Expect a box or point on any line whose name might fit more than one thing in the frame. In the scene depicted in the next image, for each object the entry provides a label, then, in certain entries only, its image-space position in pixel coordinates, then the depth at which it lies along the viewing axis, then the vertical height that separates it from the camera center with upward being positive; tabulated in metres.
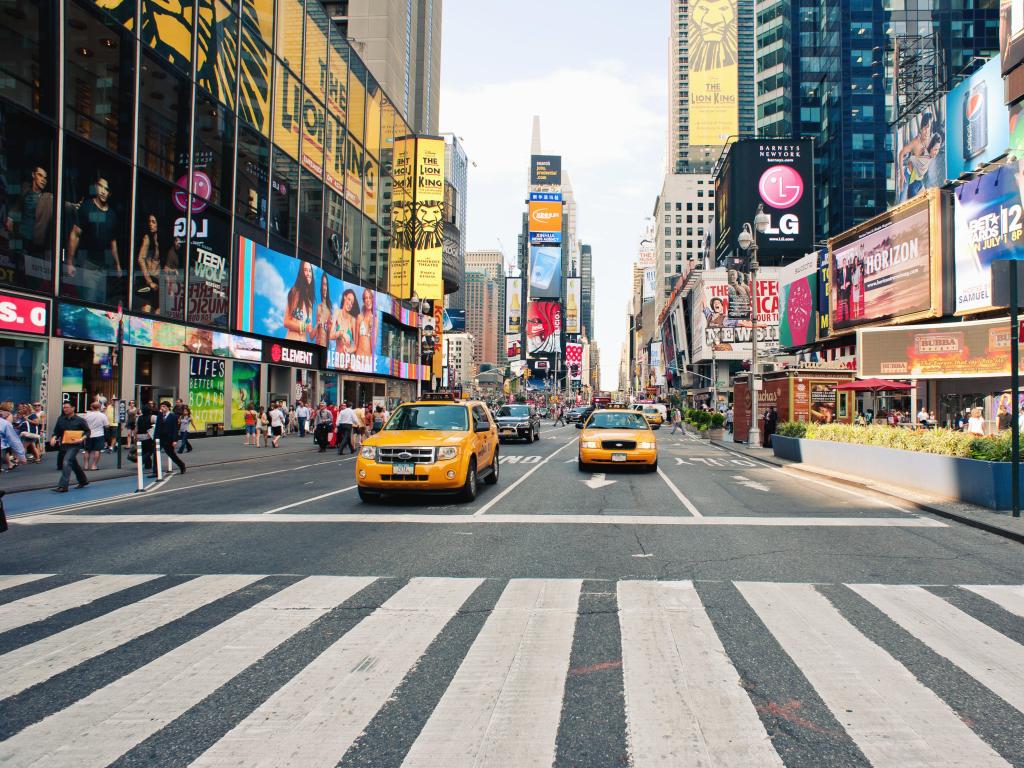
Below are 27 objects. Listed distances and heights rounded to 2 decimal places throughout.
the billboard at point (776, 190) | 80.00 +24.13
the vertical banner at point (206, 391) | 31.50 +0.16
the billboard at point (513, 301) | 174.38 +23.95
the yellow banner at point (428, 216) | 58.75 +15.22
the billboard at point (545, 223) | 167.25 +41.27
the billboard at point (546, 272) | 167.38 +29.56
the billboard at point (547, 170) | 192.00 +62.22
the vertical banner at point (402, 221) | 58.19 +14.59
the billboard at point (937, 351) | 29.38 +2.14
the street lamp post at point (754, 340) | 25.00 +2.37
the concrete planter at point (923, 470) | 10.51 -1.37
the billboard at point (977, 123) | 33.97 +13.96
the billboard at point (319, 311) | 36.52 +5.24
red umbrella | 27.81 +0.53
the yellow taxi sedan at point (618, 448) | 16.64 -1.24
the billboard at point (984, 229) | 29.98 +7.59
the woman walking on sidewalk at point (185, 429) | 22.98 -1.17
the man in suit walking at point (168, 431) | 16.41 -0.89
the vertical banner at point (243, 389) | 35.44 +0.28
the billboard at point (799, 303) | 54.38 +7.61
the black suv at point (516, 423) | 30.47 -1.20
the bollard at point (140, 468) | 13.72 -1.46
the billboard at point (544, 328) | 171.25 +17.04
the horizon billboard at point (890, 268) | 35.09 +7.30
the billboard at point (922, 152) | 39.47 +14.70
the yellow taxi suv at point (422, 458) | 10.91 -1.01
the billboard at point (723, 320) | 72.94 +8.86
